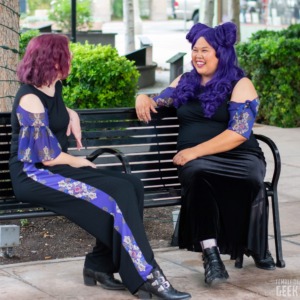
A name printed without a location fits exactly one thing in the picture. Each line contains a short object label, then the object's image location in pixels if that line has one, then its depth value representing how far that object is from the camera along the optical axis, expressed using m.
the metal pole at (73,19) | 15.43
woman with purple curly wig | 5.24
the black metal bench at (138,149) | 5.42
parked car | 39.34
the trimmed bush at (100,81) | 8.92
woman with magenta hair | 4.75
